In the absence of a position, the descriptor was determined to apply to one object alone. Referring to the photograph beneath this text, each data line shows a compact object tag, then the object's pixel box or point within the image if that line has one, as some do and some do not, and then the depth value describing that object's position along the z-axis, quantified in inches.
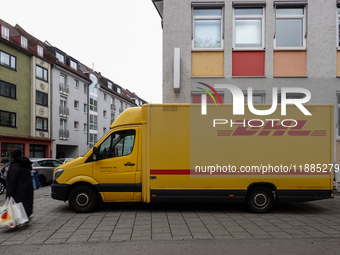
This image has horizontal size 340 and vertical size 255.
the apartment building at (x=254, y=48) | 450.3
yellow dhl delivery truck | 292.2
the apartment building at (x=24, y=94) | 1079.6
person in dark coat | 244.9
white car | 602.9
